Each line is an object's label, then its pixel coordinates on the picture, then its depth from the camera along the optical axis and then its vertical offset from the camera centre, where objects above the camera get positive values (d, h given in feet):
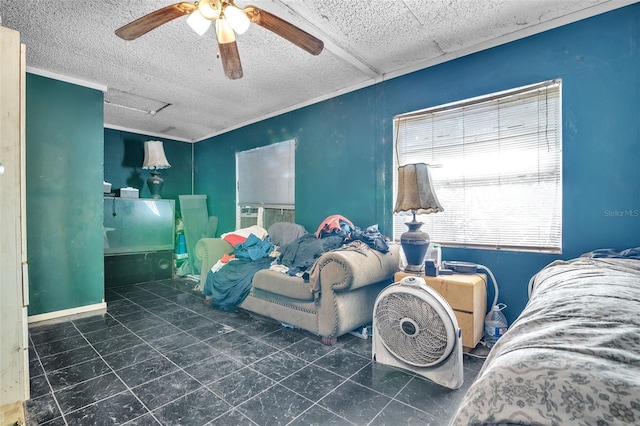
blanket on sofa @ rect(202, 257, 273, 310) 10.22 -2.40
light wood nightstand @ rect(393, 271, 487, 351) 6.97 -2.04
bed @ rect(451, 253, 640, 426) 1.69 -1.03
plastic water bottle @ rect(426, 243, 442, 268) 8.30 -1.16
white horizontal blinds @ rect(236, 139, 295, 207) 13.73 +1.65
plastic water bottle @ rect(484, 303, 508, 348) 7.51 -2.81
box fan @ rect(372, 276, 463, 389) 5.69 -2.34
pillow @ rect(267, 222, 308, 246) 12.23 -0.90
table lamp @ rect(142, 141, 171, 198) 15.96 +2.52
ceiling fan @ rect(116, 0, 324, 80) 5.49 +3.46
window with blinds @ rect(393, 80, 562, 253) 7.48 +1.15
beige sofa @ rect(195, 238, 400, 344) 7.65 -2.20
